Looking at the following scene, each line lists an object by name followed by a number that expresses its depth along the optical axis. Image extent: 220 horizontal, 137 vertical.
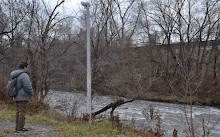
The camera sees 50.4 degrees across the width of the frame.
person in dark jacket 5.73
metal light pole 7.00
